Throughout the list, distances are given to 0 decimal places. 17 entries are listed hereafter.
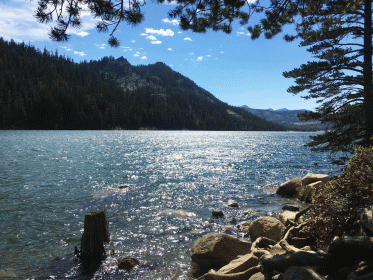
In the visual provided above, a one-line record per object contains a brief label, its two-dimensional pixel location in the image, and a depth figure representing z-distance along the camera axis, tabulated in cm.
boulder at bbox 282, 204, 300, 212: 1284
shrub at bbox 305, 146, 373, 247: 515
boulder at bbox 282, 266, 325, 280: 345
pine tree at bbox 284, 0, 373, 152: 1476
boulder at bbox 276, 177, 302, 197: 1684
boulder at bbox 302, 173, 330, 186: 1582
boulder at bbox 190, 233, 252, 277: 740
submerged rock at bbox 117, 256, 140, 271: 761
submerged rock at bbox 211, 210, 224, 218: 1243
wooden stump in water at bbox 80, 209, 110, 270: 792
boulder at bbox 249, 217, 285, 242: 825
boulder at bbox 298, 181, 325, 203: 1413
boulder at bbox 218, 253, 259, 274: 585
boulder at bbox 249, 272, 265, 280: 490
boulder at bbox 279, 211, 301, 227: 838
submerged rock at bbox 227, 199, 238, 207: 1414
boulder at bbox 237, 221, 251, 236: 1034
